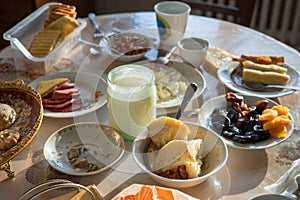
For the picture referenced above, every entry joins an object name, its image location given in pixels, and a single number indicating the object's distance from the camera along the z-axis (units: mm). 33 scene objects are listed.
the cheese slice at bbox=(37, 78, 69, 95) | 1256
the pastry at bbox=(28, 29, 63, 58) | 1449
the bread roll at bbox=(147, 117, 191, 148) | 1011
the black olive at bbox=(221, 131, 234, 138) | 1083
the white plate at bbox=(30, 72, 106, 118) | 1241
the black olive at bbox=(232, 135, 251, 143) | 1063
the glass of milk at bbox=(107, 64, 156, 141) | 1095
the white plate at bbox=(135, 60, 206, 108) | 1238
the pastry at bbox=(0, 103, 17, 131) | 1083
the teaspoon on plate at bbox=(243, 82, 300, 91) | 1292
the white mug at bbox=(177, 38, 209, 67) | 1406
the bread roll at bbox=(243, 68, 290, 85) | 1303
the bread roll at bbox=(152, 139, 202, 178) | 945
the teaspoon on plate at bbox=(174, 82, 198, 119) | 1210
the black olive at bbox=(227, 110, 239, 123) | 1132
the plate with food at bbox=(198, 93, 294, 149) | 1067
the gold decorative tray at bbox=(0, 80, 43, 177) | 969
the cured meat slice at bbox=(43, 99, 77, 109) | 1215
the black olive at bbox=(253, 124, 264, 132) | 1078
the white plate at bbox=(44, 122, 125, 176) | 1023
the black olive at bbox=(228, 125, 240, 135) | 1088
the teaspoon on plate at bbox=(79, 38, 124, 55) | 1536
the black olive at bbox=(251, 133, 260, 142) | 1062
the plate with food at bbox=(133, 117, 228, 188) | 946
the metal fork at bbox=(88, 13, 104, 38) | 1612
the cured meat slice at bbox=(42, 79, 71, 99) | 1248
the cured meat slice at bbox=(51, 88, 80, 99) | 1240
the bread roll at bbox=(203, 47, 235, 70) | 1440
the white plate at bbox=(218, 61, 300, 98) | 1286
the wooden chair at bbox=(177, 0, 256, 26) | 1871
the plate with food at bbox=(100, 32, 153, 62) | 1448
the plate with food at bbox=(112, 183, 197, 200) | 905
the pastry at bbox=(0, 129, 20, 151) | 991
